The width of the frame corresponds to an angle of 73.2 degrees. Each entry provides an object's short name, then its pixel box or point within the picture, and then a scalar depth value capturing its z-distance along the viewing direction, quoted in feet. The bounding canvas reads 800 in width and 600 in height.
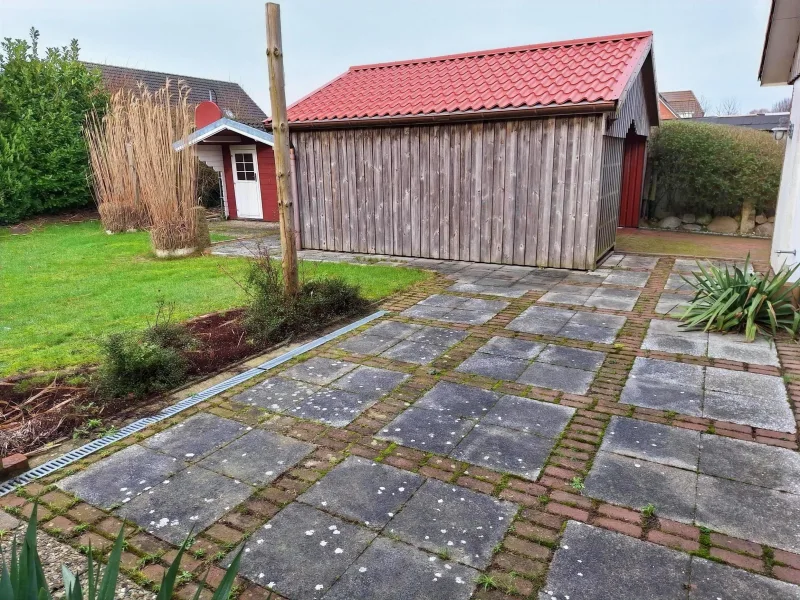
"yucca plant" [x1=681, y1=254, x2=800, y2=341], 16.43
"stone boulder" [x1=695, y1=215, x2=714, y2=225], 38.63
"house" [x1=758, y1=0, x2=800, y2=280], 20.17
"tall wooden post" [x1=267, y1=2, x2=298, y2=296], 16.49
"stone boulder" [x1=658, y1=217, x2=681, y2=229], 39.63
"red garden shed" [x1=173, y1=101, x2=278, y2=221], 44.04
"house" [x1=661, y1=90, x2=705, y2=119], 94.94
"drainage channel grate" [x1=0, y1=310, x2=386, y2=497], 9.51
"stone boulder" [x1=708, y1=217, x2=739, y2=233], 37.81
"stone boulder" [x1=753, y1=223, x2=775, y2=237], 37.06
